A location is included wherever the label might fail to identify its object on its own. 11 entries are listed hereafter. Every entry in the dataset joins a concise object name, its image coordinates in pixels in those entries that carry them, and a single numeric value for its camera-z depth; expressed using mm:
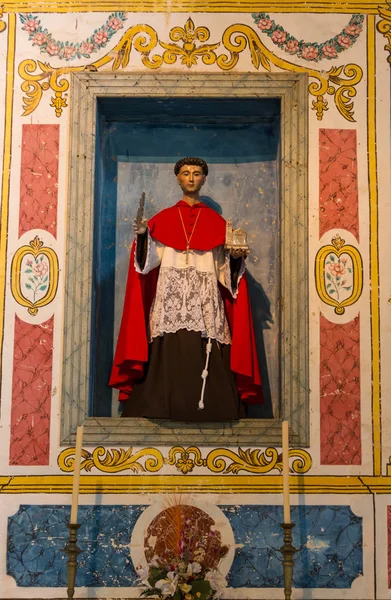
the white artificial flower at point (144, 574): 4766
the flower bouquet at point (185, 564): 4652
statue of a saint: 5434
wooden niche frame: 5316
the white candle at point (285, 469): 4797
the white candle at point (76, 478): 4844
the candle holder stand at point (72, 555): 4785
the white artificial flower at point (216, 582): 4742
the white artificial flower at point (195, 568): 4707
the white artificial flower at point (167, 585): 4625
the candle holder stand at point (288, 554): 4770
